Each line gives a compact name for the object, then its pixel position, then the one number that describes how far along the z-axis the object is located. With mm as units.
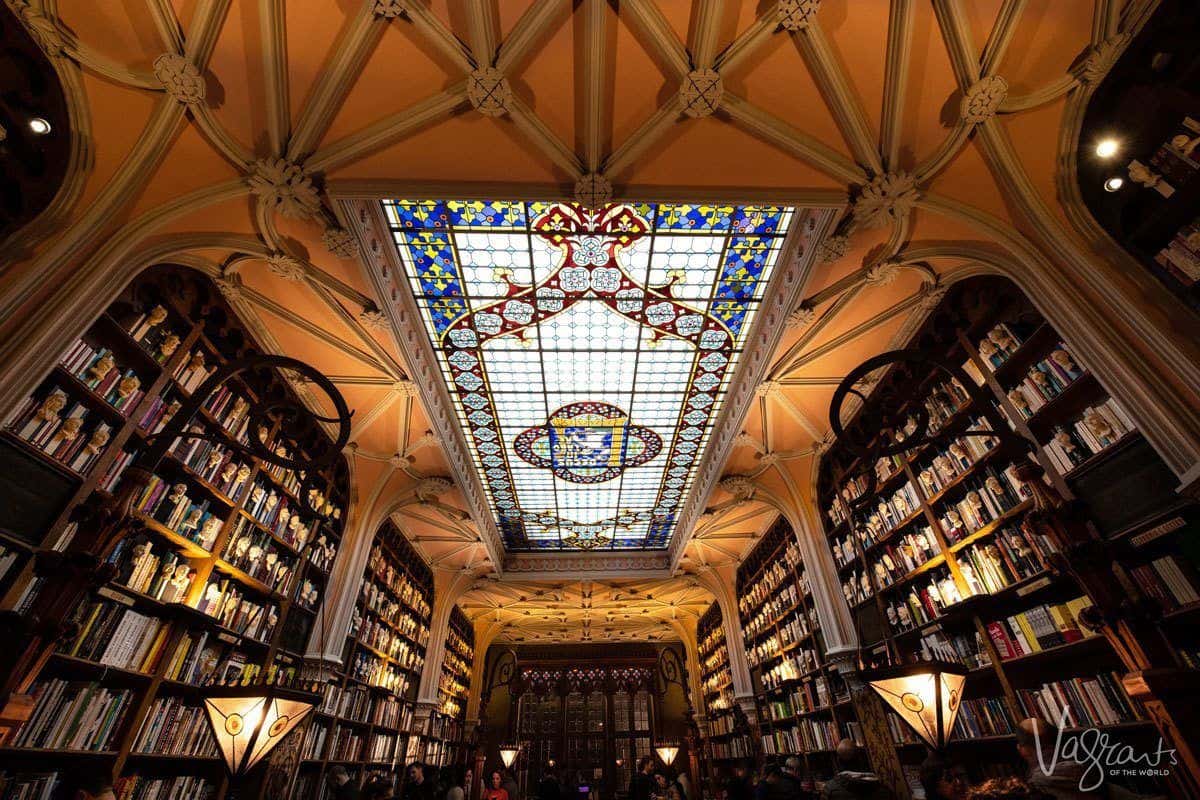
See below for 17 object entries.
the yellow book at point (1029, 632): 4117
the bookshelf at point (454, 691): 12164
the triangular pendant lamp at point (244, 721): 2977
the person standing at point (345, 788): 5560
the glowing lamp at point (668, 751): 11141
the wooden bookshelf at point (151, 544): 3377
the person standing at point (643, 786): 9688
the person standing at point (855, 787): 3036
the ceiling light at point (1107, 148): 3416
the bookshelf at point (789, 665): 7480
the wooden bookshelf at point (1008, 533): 3336
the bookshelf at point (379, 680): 7040
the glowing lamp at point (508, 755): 11656
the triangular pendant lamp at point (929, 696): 2518
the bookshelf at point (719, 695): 11562
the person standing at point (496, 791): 7284
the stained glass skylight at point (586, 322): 4949
